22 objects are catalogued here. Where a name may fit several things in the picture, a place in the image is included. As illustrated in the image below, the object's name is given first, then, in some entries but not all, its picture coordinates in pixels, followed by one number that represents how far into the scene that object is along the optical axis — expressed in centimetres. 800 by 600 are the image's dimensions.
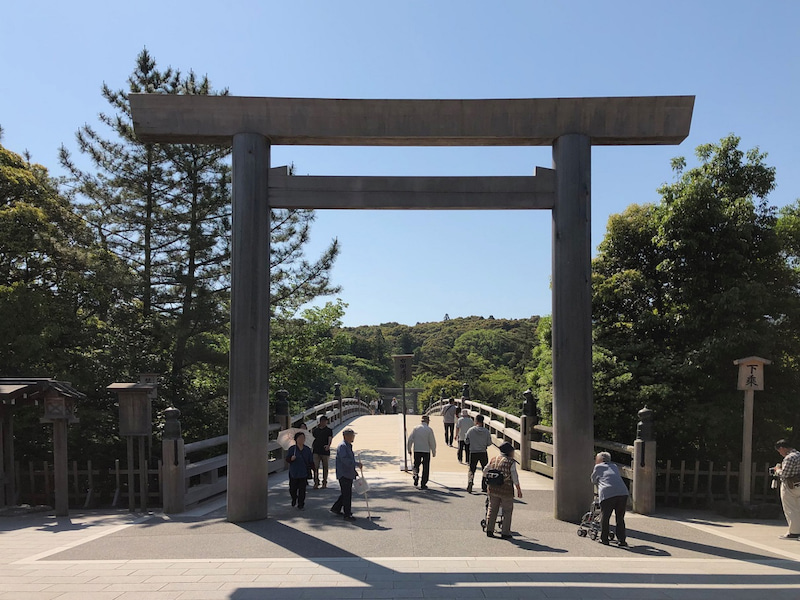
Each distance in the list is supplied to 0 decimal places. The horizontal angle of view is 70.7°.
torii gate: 844
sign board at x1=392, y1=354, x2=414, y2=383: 1392
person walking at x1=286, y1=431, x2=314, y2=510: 939
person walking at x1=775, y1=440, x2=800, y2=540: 820
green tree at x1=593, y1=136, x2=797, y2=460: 1069
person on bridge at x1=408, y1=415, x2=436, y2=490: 1093
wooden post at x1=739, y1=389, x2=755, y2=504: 963
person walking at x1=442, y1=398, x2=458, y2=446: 1820
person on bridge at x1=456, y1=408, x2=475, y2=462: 1325
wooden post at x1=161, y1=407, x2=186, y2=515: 920
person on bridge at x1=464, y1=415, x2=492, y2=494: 1074
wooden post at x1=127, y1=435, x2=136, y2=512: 971
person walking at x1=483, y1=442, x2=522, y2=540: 760
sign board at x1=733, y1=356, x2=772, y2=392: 955
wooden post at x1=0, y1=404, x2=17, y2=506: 990
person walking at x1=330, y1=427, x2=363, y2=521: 859
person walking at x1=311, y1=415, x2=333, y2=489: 1129
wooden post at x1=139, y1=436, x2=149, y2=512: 970
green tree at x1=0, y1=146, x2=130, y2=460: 1195
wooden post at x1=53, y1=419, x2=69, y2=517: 928
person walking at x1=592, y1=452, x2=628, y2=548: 728
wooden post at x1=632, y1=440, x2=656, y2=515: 933
